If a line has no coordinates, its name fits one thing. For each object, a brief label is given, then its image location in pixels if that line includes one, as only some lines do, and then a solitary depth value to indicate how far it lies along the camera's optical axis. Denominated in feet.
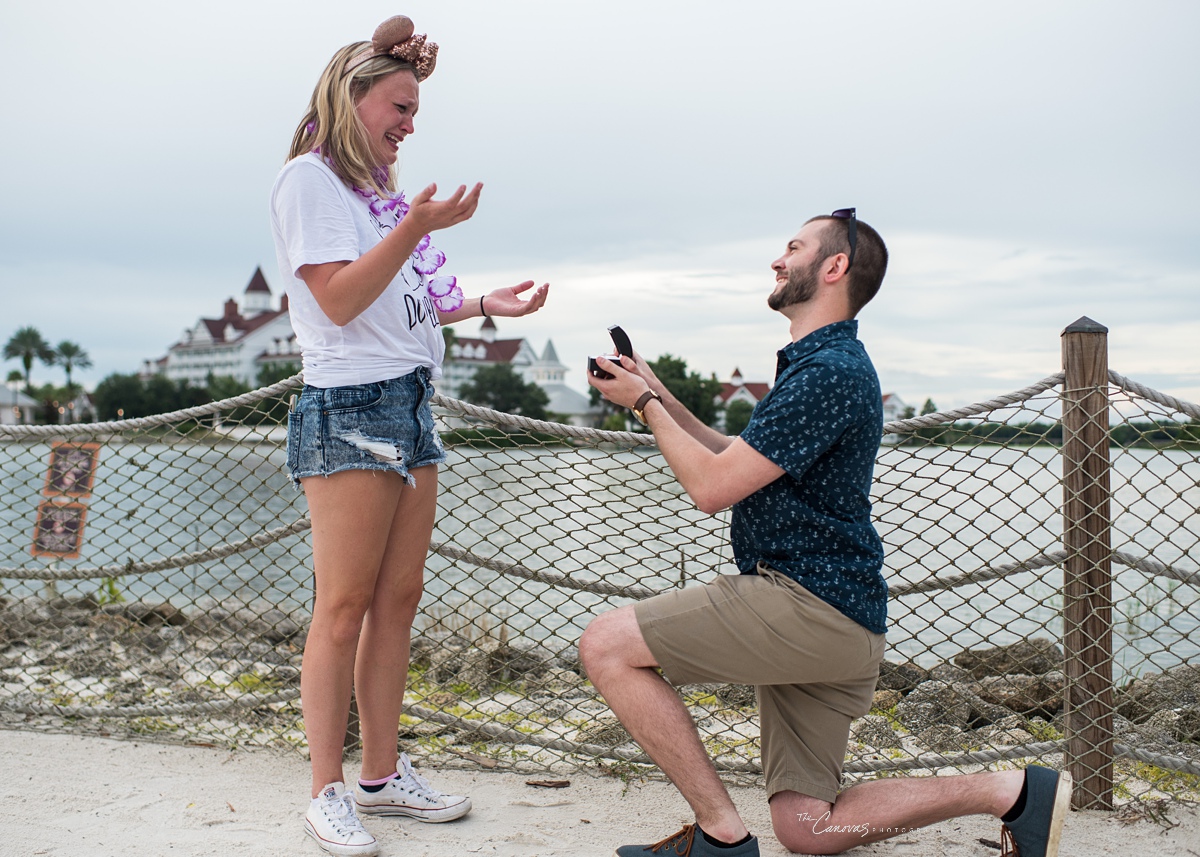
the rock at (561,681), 12.78
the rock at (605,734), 10.00
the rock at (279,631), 17.93
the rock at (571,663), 14.11
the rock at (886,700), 12.51
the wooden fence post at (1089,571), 8.34
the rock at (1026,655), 13.67
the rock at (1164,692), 11.78
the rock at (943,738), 10.44
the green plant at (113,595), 15.86
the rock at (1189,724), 10.61
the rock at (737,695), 12.39
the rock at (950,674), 13.80
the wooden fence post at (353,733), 9.61
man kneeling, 6.65
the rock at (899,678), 13.33
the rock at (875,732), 10.03
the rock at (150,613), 18.78
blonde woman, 6.83
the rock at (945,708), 11.36
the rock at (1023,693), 12.44
